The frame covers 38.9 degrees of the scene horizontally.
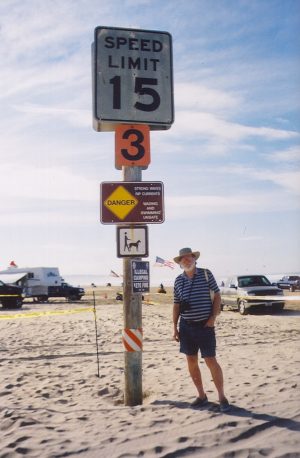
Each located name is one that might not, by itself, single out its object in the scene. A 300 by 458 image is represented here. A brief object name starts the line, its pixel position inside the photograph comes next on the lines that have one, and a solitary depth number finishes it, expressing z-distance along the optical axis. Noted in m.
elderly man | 4.97
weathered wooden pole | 5.51
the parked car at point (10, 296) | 23.69
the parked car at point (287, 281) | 45.09
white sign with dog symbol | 5.56
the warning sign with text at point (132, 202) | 5.56
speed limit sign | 5.81
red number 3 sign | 5.69
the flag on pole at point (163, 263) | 36.17
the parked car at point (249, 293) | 17.53
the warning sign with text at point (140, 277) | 5.48
